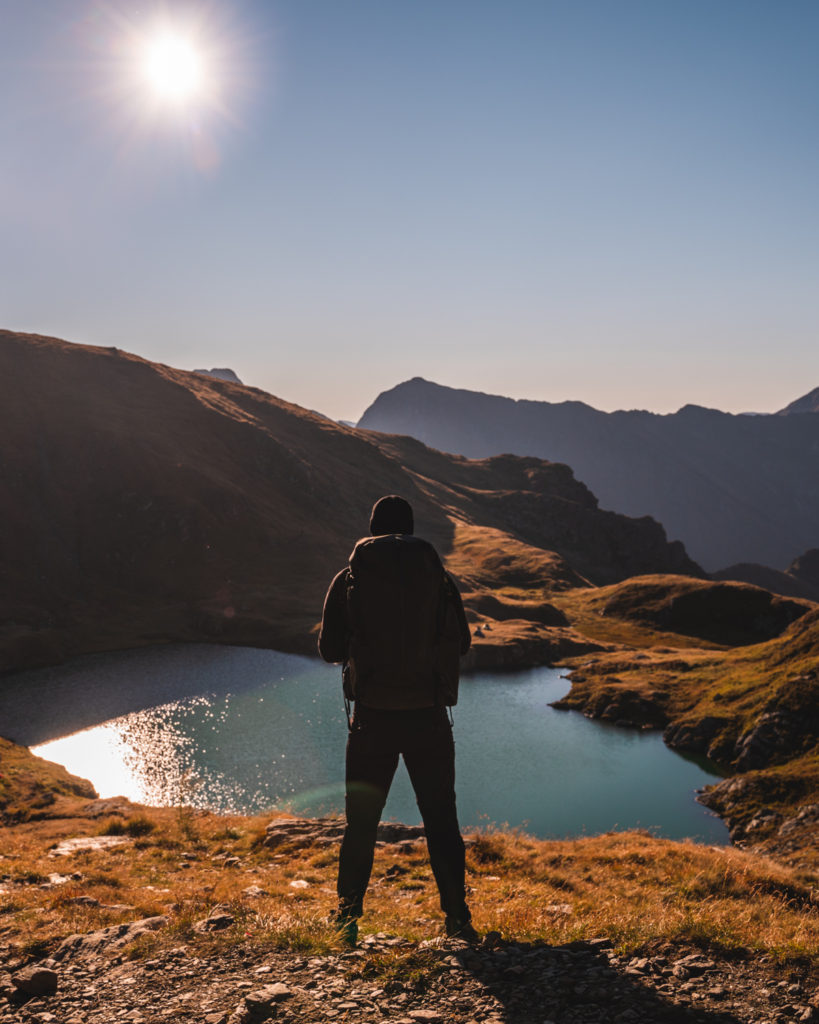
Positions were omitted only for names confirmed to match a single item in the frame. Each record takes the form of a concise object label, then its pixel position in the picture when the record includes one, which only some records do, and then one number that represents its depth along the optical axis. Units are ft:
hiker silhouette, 22.34
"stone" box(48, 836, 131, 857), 54.65
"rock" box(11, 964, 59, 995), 19.29
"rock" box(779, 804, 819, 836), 116.06
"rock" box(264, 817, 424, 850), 56.03
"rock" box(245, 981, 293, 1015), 16.97
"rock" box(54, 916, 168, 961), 22.81
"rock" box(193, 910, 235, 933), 23.69
